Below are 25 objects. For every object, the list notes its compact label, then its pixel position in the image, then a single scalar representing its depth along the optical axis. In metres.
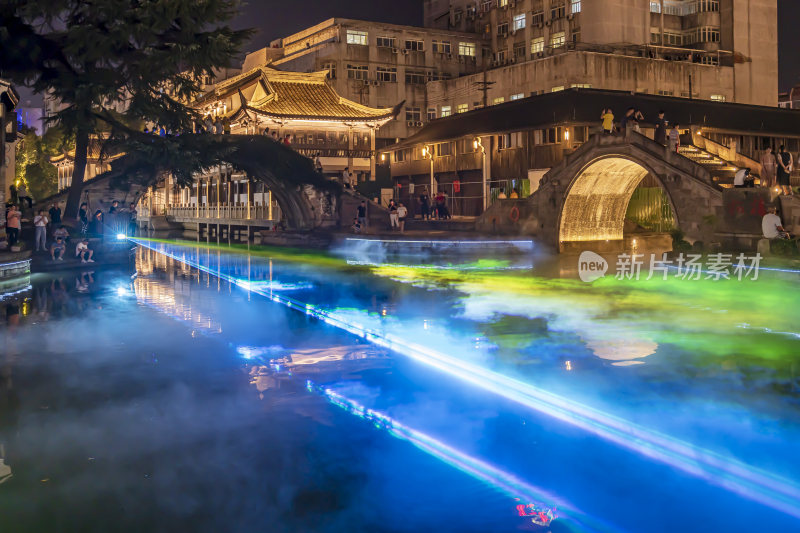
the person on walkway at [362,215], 40.75
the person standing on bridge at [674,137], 28.03
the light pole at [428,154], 47.70
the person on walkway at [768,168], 22.20
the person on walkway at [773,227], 21.52
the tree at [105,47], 25.91
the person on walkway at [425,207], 43.58
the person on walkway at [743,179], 23.78
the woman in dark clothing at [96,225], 32.53
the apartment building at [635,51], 55.25
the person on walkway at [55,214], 31.69
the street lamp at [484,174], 41.22
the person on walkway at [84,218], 33.03
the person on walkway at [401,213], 38.38
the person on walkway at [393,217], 39.47
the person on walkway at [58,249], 28.16
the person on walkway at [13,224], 25.36
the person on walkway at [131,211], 35.91
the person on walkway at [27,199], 31.41
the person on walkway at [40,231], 27.55
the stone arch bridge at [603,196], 24.84
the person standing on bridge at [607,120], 28.45
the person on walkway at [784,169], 22.55
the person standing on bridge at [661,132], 28.88
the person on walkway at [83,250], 29.16
